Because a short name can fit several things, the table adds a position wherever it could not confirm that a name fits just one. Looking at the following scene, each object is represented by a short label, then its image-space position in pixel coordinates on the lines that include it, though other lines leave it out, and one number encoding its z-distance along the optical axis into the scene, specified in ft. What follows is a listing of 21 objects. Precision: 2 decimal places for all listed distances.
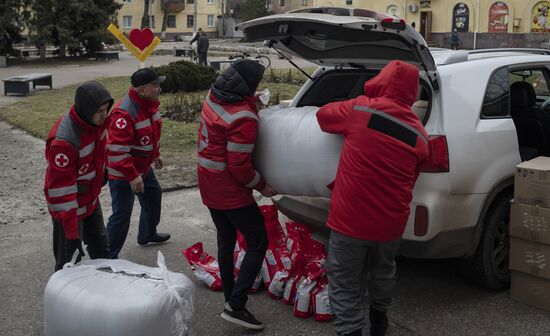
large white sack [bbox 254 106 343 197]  12.01
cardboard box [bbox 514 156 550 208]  13.71
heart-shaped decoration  27.55
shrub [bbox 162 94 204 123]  41.81
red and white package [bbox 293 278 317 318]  14.03
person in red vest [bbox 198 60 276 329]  12.41
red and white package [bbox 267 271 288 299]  14.90
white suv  13.28
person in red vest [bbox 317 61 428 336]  10.97
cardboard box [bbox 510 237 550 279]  14.01
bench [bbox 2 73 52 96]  60.70
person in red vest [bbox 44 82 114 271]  12.46
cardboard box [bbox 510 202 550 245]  13.79
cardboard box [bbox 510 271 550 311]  14.17
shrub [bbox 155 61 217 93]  53.98
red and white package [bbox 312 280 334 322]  13.84
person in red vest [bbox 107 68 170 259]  15.81
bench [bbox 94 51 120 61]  113.72
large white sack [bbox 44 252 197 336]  11.00
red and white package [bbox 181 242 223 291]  15.69
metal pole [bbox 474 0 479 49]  139.44
